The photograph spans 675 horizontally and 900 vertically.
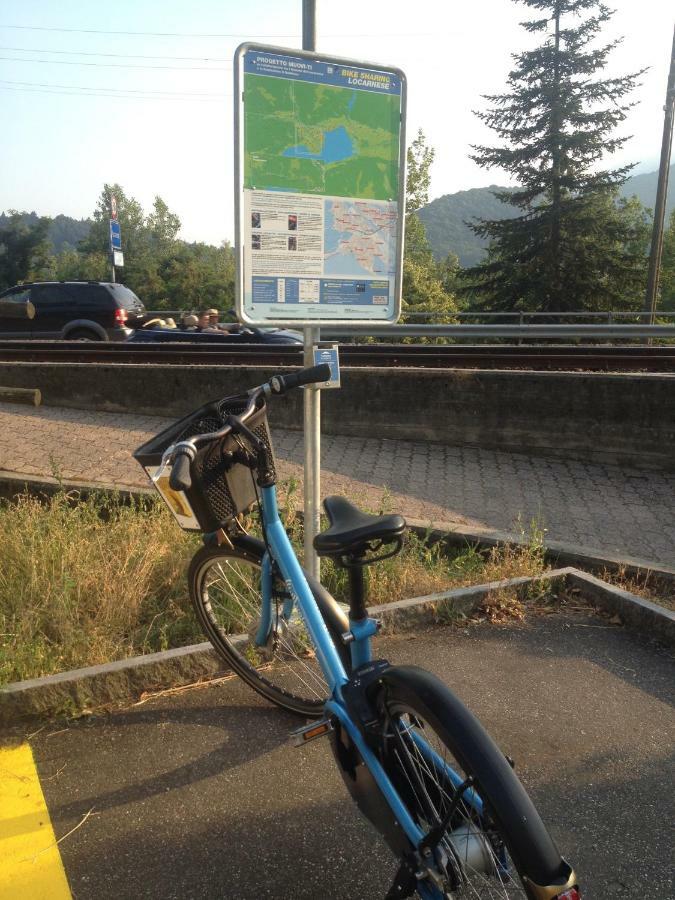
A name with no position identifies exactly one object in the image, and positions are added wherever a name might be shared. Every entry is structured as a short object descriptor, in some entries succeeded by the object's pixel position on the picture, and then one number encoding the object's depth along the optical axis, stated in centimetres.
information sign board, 333
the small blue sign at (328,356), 351
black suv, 1856
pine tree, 3431
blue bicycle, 174
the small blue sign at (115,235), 2995
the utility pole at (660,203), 2236
